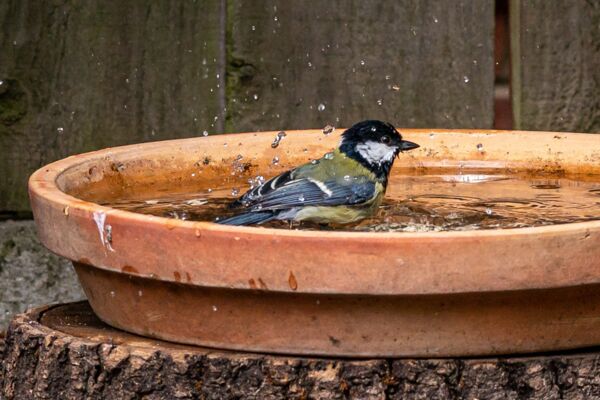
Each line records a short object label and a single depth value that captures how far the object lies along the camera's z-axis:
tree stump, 4.84
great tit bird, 6.67
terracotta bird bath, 4.59
